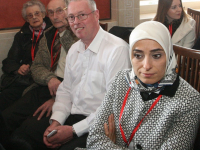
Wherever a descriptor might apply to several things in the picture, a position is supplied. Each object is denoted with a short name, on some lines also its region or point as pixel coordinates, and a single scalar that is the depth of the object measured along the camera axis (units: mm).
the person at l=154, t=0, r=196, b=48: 2336
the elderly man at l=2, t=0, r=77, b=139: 1958
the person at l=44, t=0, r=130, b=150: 1448
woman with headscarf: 946
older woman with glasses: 2426
